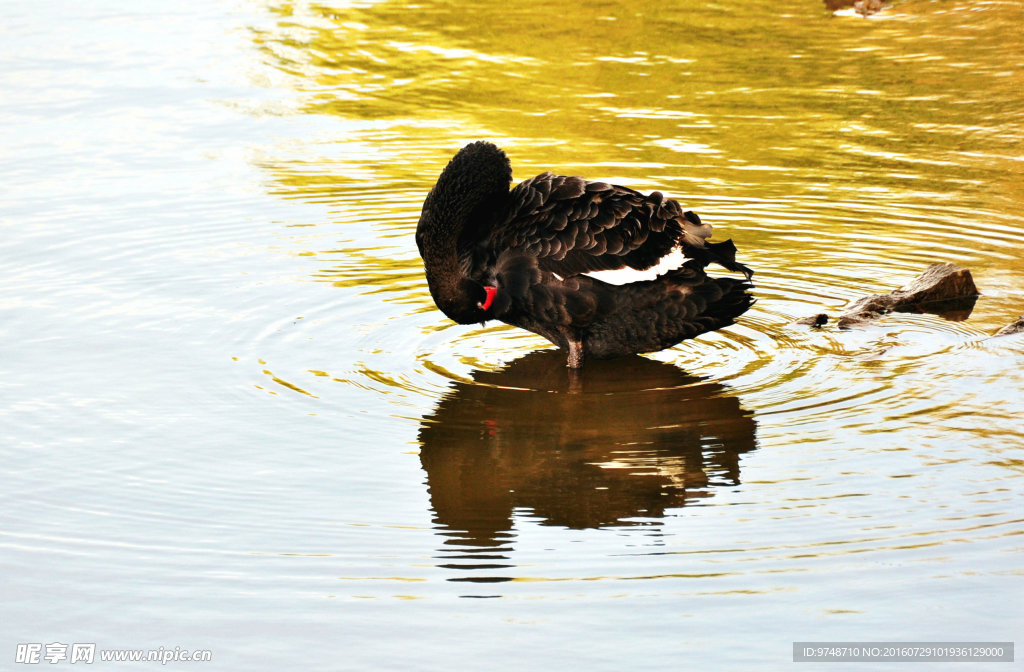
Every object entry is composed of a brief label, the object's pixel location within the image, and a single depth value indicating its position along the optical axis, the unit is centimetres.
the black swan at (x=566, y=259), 1386
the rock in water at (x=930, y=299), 1537
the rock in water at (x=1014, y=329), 1468
